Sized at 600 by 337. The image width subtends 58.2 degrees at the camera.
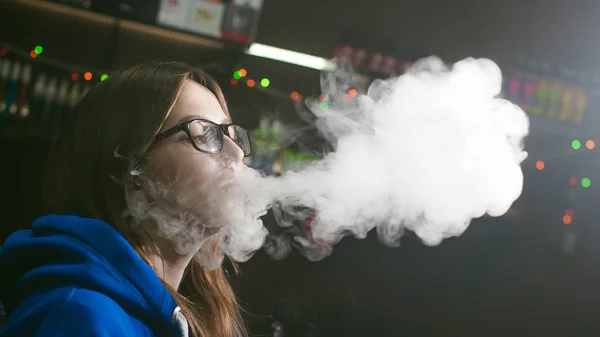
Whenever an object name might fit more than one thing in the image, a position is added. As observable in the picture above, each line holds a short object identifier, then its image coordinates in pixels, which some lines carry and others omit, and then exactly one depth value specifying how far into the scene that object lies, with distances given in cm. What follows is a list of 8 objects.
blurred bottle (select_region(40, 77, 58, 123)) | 315
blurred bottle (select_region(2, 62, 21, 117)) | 307
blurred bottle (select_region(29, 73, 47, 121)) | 315
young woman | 91
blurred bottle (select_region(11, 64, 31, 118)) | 310
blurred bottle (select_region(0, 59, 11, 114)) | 307
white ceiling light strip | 372
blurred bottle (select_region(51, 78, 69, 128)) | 317
